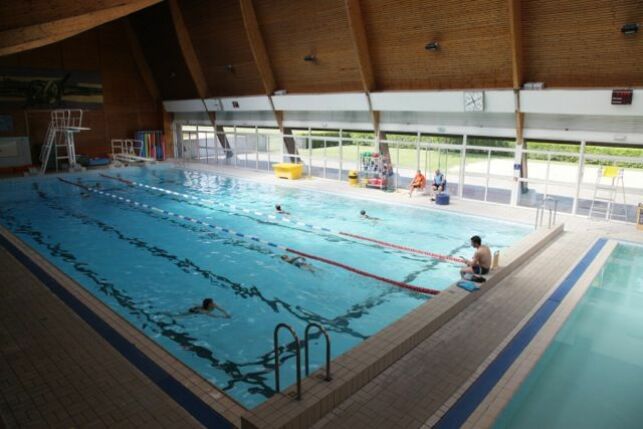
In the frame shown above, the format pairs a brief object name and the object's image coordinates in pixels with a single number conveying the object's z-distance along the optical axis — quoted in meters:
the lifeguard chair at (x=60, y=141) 20.05
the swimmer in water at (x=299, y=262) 9.19
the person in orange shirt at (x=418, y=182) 15.38
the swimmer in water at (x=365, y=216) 12.80
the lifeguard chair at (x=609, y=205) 11.47
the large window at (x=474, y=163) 13.55
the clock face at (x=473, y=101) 12.90
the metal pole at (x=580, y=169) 11.89
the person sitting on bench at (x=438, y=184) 14.50
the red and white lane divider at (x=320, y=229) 9.80
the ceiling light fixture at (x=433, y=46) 12.73
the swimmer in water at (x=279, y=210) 13.31
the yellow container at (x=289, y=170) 18.66
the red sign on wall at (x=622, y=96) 10.47
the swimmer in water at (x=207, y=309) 7.07
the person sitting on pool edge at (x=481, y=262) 7.67
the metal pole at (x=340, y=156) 17.34
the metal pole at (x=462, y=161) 14.03
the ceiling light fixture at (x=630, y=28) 9.73
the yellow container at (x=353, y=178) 17.16
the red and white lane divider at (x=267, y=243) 8.16
